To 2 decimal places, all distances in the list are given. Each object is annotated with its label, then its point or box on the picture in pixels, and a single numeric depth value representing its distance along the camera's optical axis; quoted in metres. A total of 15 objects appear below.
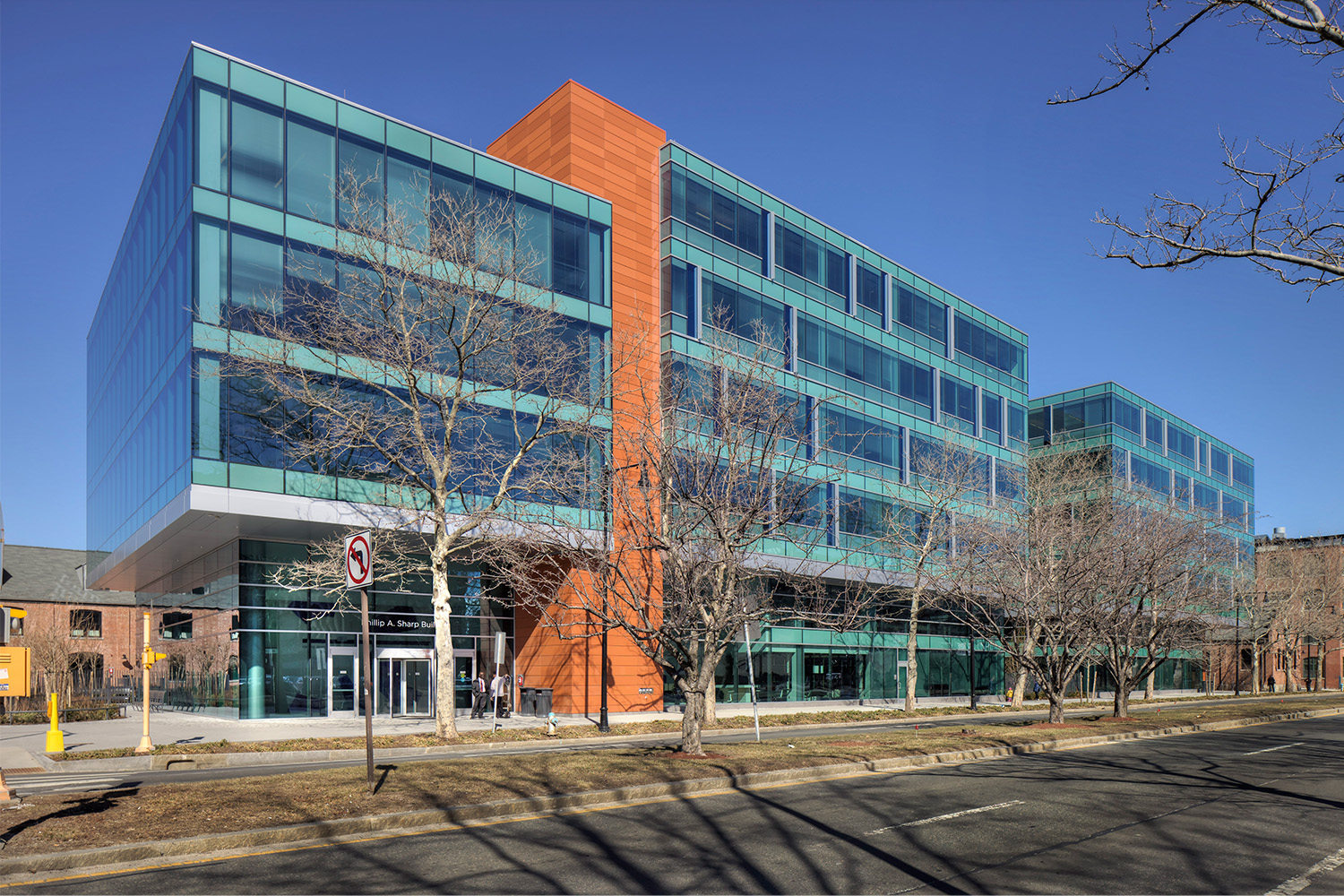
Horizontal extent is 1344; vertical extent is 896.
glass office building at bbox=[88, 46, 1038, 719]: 26.72
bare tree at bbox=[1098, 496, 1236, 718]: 28.61
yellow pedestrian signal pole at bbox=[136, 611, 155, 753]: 19.14
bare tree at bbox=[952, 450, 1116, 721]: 26.52
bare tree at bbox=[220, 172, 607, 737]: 23.14
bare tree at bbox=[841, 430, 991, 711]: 37.41
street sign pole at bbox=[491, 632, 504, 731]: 25.23
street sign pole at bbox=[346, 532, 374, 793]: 11.16
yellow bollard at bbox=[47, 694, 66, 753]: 19.67
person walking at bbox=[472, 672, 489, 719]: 33.31
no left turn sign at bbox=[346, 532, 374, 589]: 11.17
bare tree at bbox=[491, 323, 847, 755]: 16.50
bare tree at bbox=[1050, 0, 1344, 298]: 7.29
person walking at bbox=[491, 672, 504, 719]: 30.42
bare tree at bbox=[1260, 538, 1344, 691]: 69.75
